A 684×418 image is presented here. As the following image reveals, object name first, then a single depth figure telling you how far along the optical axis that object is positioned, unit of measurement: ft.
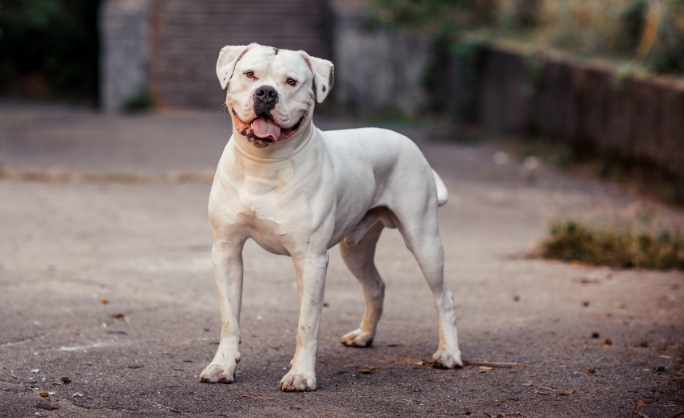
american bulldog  13.69
